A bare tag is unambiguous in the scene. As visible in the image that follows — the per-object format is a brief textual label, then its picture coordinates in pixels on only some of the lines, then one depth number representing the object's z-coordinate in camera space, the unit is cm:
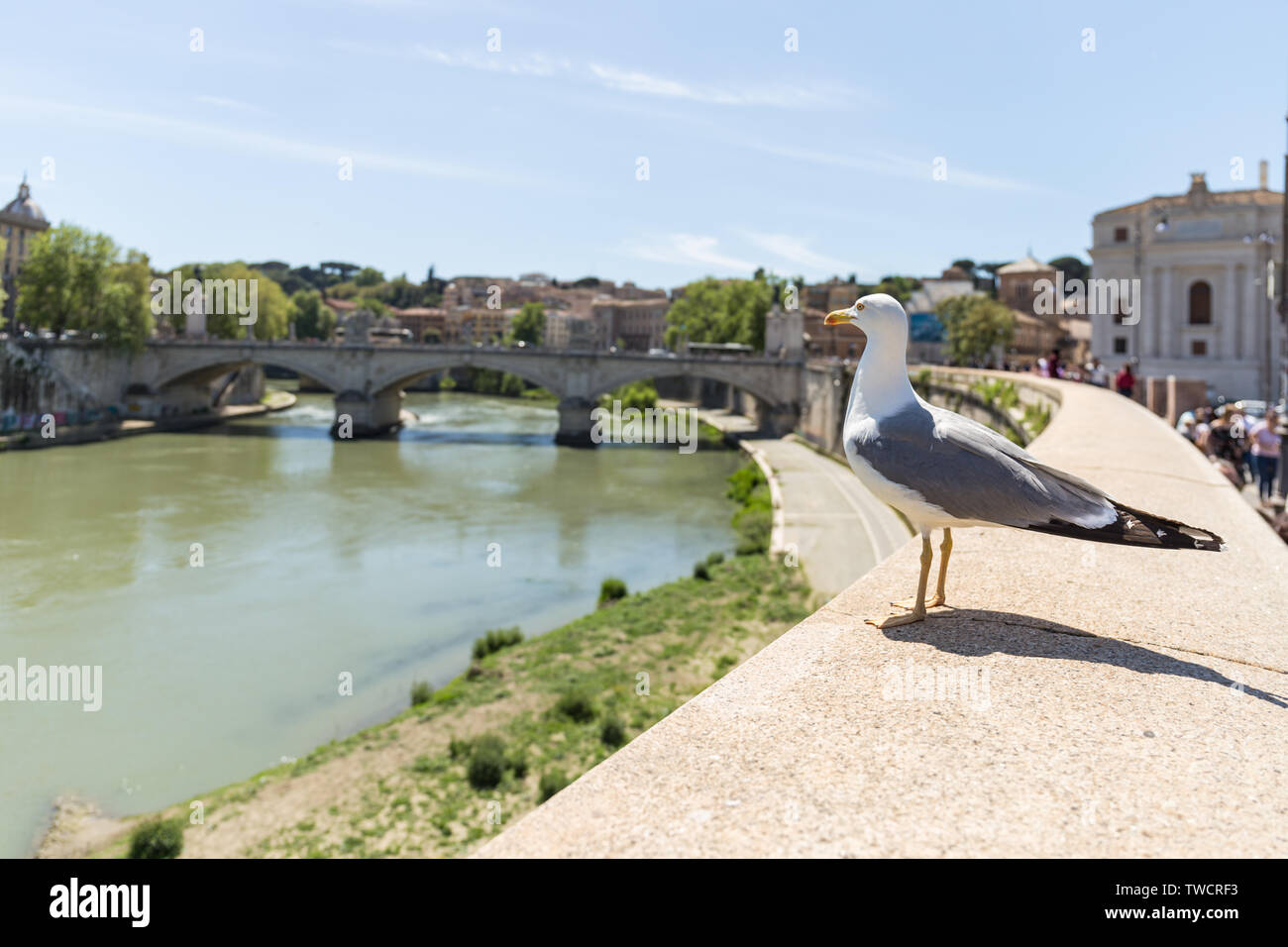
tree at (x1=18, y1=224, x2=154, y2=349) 4494
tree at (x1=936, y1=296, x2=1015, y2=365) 4406
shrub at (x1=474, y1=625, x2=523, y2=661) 1445
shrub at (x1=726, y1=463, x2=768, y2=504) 3195
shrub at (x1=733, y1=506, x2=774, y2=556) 2205
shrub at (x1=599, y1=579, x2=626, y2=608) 1820
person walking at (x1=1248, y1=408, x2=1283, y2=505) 1139
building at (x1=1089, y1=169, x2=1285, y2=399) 3628
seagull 311
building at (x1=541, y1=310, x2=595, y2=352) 5215
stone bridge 4912
